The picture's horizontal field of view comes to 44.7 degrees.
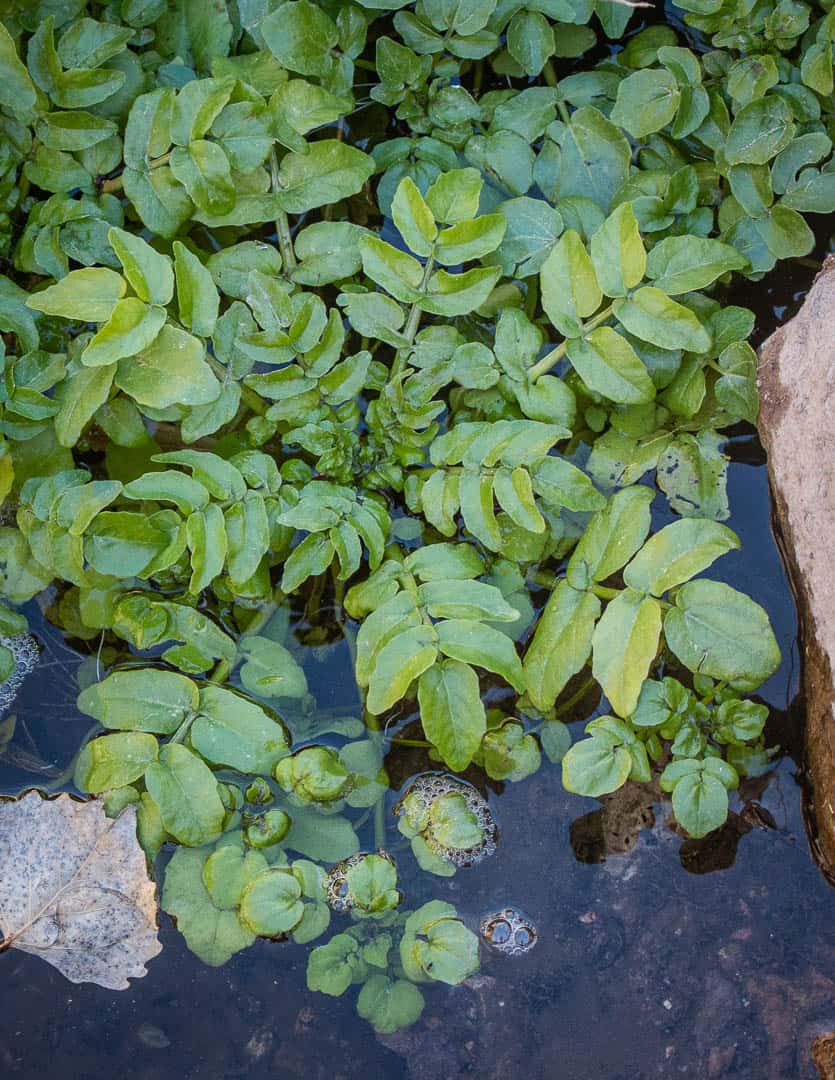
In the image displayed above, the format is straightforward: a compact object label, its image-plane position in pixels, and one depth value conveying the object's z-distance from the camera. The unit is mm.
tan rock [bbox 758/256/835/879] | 2488
